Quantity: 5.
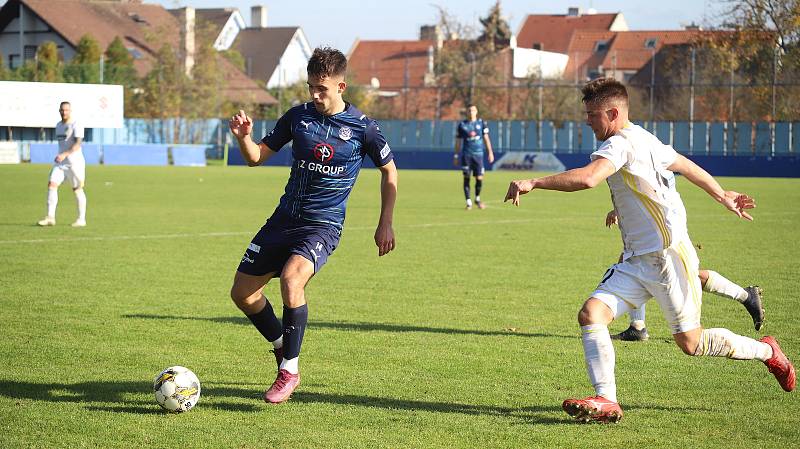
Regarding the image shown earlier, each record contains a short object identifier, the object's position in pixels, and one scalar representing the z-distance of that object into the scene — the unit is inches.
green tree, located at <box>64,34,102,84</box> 2089.1
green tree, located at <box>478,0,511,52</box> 2655.0
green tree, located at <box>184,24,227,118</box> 2246.6
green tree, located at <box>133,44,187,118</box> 2212.1
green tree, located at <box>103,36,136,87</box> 2199.8
